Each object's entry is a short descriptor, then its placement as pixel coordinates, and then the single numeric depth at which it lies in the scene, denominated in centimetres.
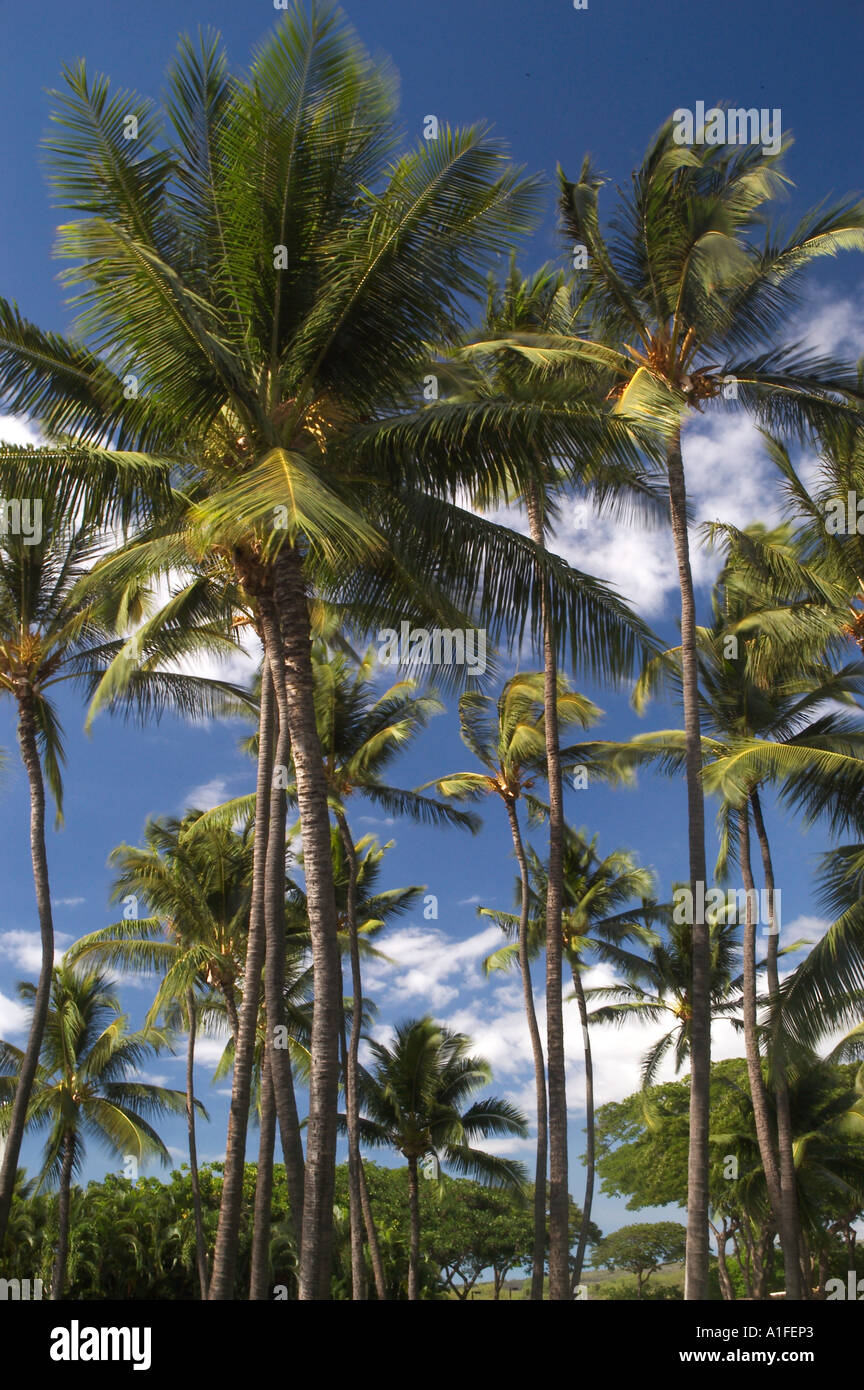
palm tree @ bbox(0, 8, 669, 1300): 902
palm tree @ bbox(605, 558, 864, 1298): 1755
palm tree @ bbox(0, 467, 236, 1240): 1535
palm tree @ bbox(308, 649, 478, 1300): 2244
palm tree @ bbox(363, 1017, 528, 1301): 2778
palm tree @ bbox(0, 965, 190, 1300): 2653
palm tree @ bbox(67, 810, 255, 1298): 2234
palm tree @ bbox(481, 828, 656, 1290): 2678
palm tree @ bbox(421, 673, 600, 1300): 2202
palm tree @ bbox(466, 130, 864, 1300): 1362
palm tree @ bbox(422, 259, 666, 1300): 936
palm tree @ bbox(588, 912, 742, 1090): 2800
